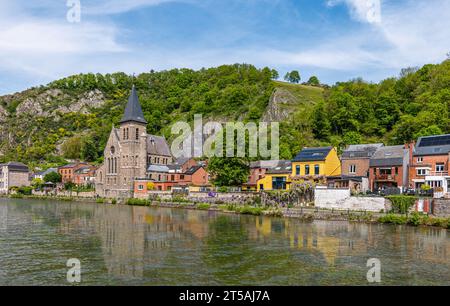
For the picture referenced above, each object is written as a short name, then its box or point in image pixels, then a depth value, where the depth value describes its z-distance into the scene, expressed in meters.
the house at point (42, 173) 107.12
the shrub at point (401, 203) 40.84
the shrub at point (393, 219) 38.03
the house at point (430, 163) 46.50
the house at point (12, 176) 102.31
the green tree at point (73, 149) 137.88
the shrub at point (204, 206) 55.58
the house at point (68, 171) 105.09
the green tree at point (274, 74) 172.38
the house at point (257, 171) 70.98
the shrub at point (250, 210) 48.34
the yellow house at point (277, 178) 63.56
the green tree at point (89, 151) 132.62
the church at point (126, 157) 82.45
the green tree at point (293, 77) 179.00
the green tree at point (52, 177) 99.19
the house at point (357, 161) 55.50
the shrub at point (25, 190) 92.25
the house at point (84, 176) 100.12
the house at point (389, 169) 50.44
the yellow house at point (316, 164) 56.56
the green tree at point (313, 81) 169.60
